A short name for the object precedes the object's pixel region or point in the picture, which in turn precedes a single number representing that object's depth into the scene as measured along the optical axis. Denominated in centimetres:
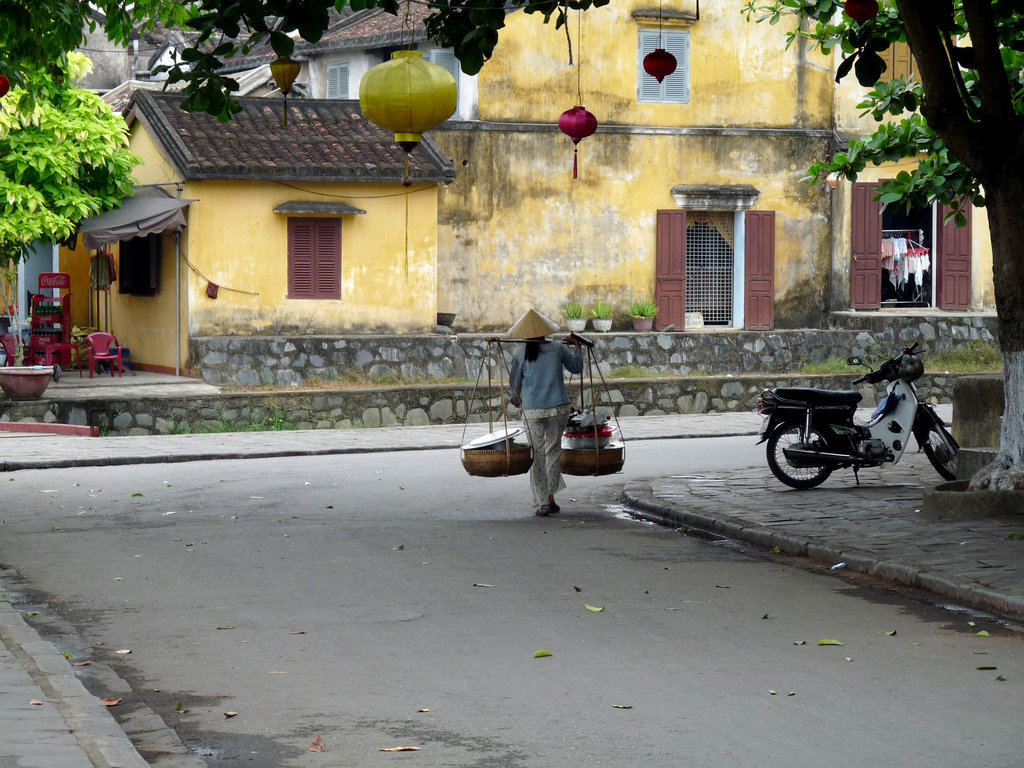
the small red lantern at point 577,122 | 1767
